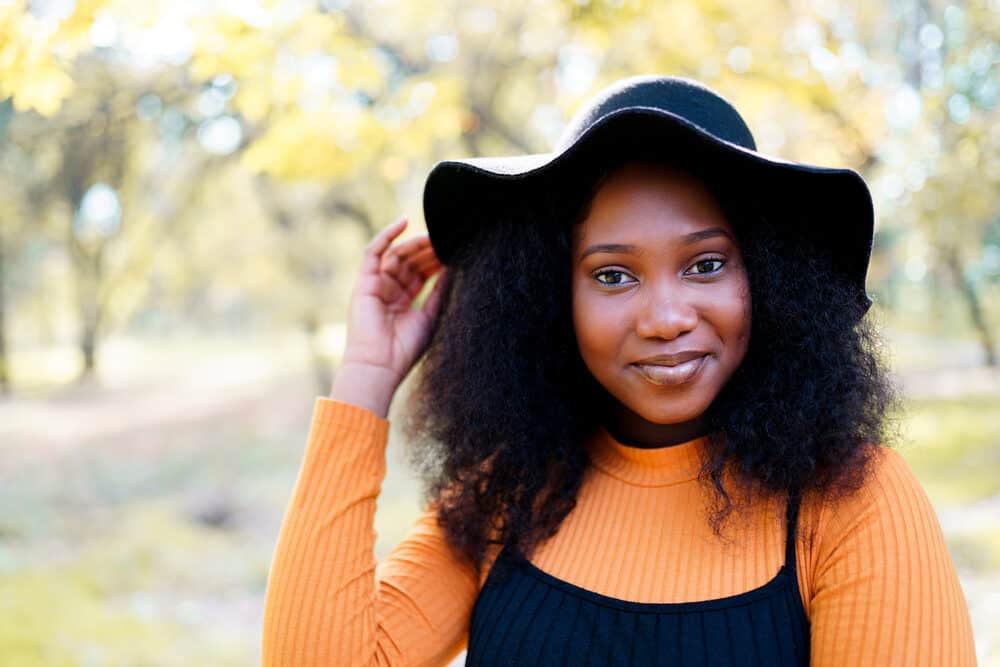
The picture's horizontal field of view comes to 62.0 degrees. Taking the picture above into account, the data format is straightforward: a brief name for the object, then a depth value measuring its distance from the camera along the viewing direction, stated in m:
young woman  1.31
